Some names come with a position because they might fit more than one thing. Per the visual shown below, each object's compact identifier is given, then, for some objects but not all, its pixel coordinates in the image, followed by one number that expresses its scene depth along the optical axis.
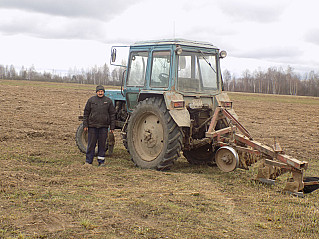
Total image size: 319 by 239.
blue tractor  7.27
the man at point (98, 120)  8.35
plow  6.39
